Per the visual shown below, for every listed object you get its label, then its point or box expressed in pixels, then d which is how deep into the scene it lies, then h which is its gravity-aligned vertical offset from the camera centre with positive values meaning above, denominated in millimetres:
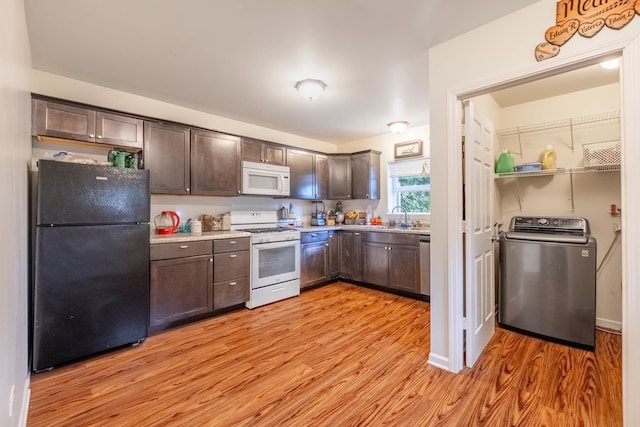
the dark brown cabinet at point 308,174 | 4258 +656
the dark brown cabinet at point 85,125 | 2336 +827
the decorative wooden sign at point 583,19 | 1364 +1000
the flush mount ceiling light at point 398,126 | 3787 +1209
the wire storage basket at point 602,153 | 2432 +532
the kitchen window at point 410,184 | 4305 +484
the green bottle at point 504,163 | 2879 +524
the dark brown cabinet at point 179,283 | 2631 -666
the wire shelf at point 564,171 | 2504 +400
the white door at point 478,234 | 2080 -161
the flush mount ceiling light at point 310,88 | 2678 +1226
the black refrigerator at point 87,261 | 2012 -349
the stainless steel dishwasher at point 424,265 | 3475 -628
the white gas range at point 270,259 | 3369 -562
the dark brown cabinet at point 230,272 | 3037 -632
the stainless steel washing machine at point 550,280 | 2322 -586
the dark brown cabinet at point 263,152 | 3682 +875
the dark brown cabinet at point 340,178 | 4797 +631
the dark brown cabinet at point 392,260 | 3625 -626
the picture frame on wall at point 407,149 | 4305 +1026
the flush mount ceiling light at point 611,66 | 2189 +1194
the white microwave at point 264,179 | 3638 +494
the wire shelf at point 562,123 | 2676 +922
